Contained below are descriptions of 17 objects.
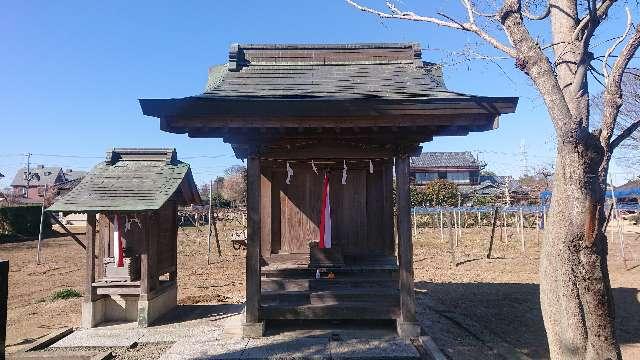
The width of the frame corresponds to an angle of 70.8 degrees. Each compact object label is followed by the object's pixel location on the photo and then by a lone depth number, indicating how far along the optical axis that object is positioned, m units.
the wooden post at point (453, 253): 18.86
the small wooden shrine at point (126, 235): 8.74
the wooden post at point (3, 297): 3.80
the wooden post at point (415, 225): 37.00
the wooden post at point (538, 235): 26.70
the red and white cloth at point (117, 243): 9.00
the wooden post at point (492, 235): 19.57
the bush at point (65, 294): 12.47
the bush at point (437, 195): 41.03
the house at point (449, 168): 59.94
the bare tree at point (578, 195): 4.43
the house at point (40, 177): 76.31
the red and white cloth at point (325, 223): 8.71
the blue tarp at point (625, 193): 34.61
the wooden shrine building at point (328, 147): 6.48
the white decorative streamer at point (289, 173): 9.11
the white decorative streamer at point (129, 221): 9.17
